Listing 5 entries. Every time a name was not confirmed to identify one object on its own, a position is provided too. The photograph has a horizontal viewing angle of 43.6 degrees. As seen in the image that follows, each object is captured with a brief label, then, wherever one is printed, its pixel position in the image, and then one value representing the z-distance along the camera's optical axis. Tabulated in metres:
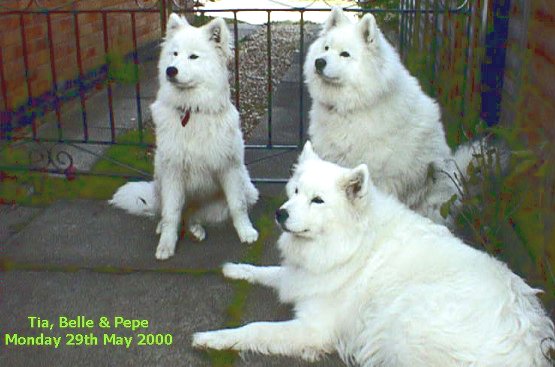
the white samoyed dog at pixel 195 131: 3.96
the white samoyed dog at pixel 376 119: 4.01
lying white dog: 2.70
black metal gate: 4.73
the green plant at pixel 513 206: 3.04
